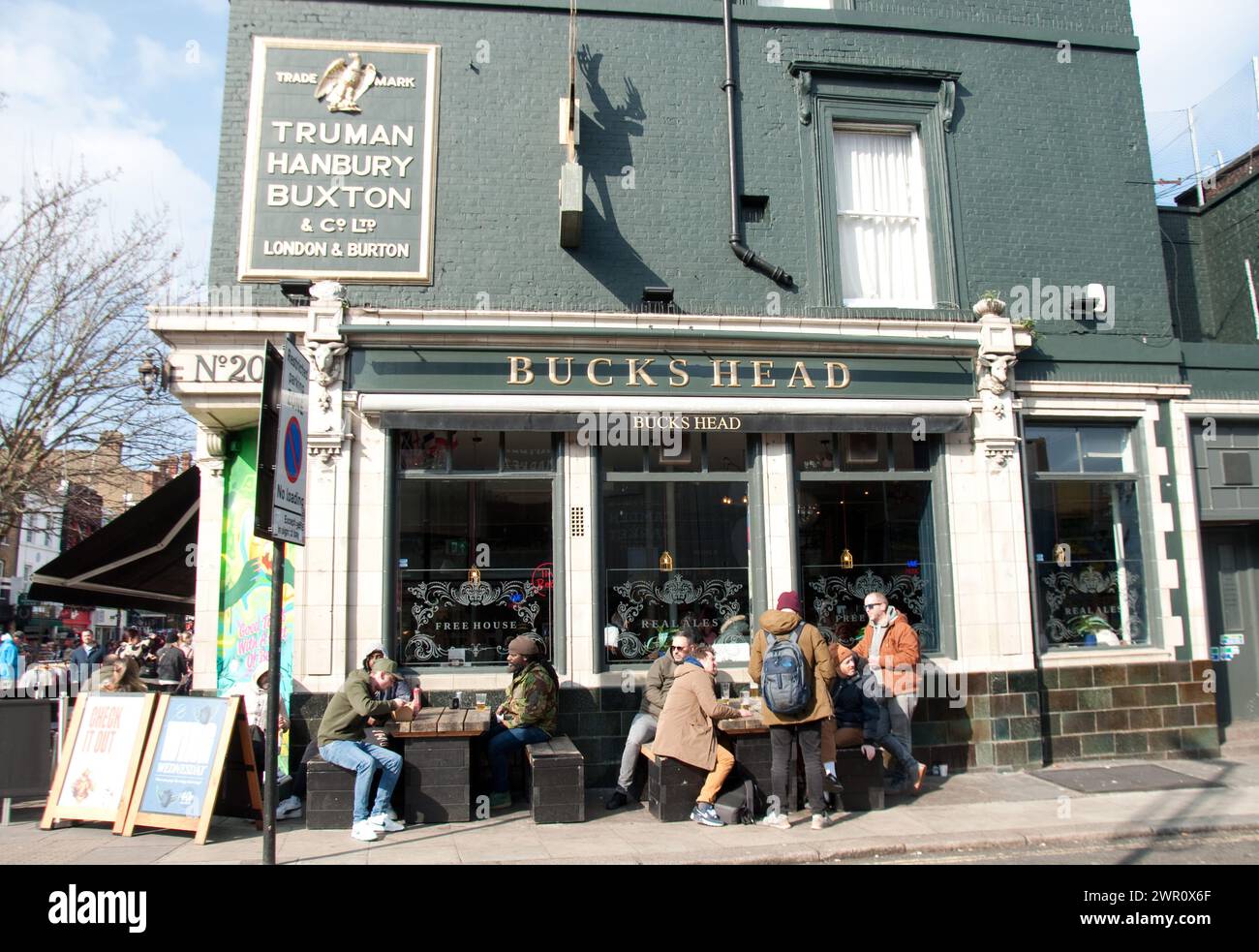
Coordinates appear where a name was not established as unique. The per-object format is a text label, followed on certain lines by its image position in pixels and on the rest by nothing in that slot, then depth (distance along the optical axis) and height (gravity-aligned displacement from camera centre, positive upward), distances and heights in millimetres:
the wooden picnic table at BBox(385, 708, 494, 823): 8133 -1439
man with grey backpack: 7754 -763
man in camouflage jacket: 8641 -943
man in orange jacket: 9305 -577
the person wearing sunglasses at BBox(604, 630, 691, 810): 8727 -1022
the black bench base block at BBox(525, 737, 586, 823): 8141 -1608
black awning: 11148 +792
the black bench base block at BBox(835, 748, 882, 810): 8570 -1681
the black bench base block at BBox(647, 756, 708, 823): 8227 -1639
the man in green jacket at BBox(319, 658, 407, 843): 7707 -1146
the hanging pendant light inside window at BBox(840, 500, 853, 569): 10594 +563
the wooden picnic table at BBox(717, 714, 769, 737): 8391 -1096
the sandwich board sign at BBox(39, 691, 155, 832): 7727 -1232
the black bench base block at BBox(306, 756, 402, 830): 7879 -1591
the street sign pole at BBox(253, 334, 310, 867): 5824 +876
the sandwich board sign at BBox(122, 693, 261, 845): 7477 -1284
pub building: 9773 +2884
